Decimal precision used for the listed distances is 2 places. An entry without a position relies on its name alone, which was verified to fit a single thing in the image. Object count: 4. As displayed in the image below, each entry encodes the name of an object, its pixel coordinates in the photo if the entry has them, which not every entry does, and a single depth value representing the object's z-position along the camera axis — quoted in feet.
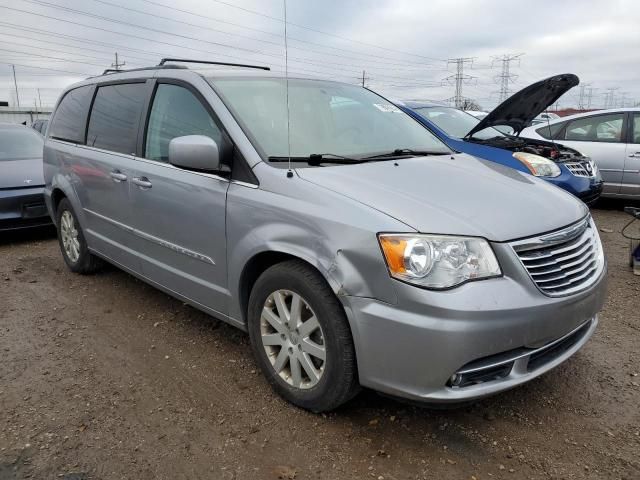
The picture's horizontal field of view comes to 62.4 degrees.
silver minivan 7.09
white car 24.39
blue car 18.93
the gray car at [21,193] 20.01
